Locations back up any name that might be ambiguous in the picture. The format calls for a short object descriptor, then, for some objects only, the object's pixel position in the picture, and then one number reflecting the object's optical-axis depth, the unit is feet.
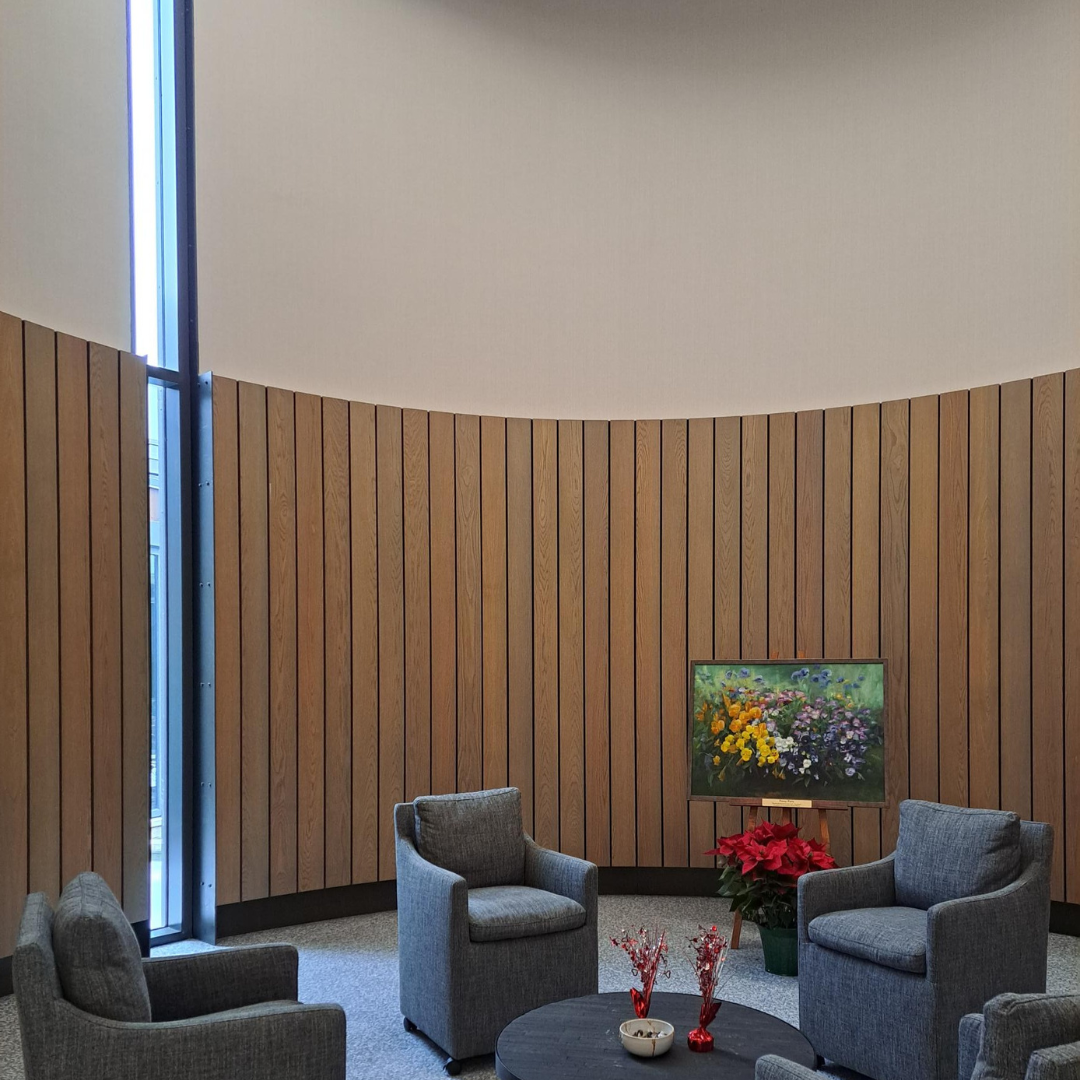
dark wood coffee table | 9.25
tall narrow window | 17.22
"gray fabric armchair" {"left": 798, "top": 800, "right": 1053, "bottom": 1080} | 11.23
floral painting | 17.03
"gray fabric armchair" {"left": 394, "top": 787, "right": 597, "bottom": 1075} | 12.14
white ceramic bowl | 9.46
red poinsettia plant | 15.40
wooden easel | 16.48
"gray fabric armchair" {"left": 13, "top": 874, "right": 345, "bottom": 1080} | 7.86
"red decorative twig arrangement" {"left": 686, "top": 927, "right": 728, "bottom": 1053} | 9.64
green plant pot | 15.31
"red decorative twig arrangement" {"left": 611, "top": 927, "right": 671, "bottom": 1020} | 9.89
